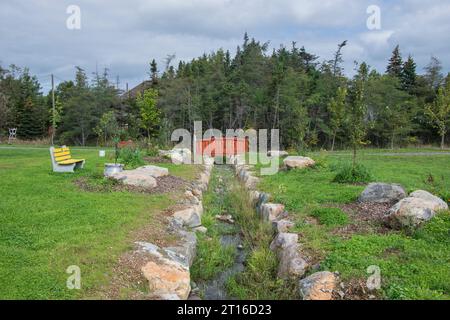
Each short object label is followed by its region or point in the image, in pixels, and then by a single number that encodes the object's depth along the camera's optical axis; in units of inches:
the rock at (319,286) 154.3
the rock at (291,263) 185.2
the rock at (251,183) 398.3
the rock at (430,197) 224.8
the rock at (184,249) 193.0
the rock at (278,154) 639.8
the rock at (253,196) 348.2
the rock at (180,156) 547.6
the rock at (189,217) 259.0
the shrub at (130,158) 437.3
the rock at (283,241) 214.2
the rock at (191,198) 317.1
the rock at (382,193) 264.2
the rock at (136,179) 319.3
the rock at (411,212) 212.4
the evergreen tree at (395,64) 1268.5
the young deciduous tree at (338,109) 887.7
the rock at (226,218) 312.8
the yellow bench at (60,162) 376.2
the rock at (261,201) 317.7
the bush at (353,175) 358.0
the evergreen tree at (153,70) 1417.3
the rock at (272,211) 275.0
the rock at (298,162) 461.7
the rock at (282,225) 239.0
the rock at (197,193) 355.6
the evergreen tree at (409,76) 1173.7
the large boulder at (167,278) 159.8
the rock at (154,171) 361.8
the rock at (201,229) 260.6
